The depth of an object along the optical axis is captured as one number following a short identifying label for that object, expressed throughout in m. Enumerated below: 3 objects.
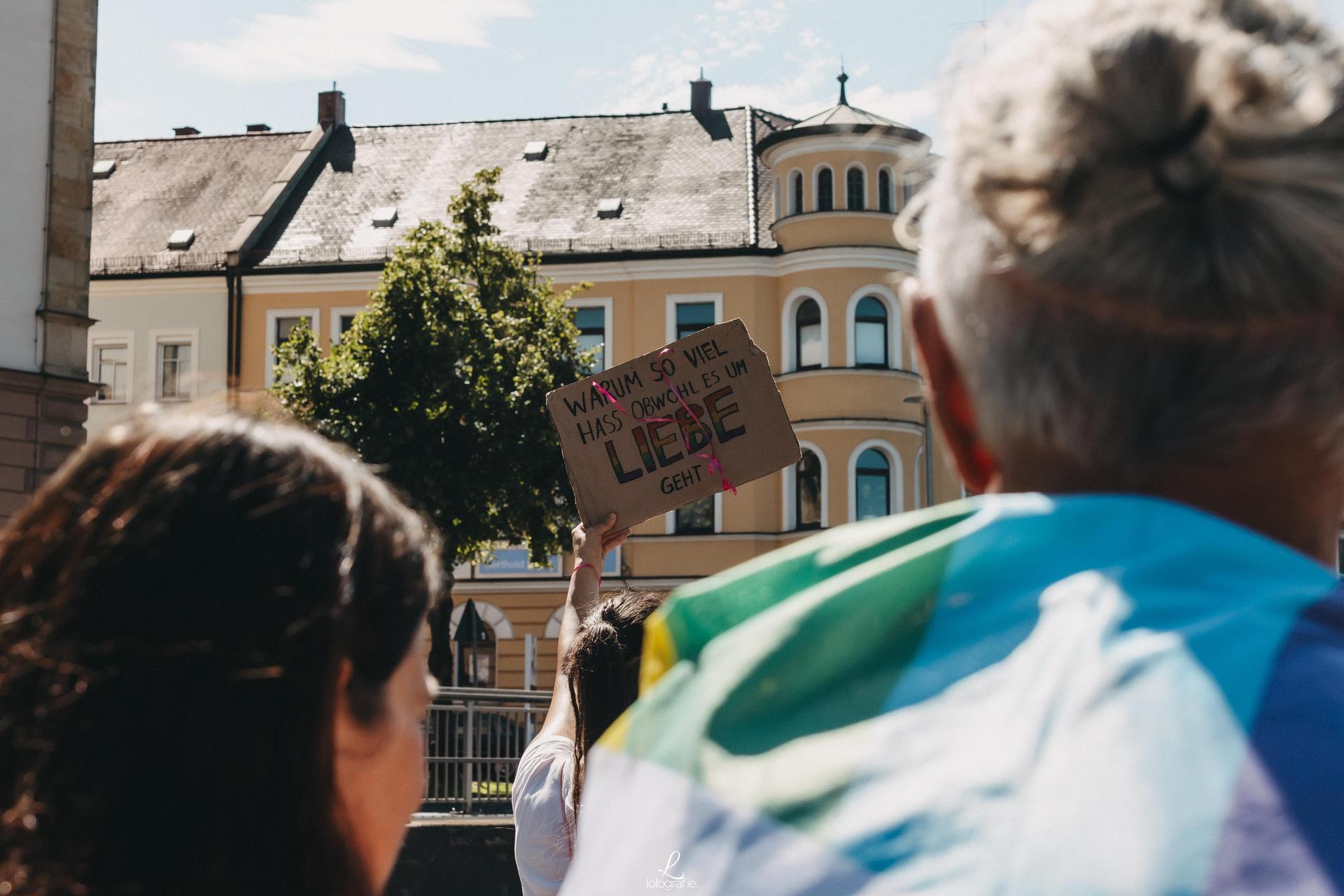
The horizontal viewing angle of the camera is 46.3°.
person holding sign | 3.34
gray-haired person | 0.95
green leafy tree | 26.17
